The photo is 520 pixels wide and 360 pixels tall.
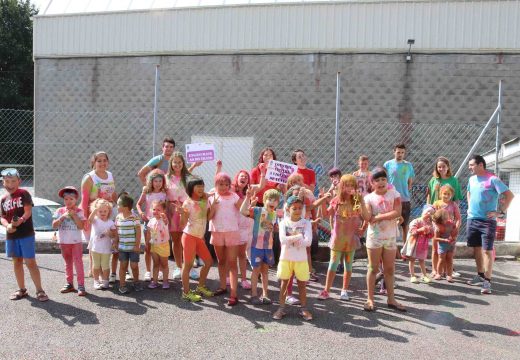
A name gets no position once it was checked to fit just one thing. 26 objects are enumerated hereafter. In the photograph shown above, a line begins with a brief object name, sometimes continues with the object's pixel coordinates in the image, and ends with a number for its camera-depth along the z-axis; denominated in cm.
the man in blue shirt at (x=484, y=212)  613
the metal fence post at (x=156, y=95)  838
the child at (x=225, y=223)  543
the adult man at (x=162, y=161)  652
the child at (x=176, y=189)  598
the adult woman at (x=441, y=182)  662
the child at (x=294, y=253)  498
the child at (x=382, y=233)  523
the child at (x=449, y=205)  646
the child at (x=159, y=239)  579
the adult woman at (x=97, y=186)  593
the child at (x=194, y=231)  545
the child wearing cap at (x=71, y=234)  551
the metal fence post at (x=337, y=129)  793
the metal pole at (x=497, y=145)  777
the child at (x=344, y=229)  545
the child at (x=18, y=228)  531
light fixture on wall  1179
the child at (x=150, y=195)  590
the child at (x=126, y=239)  569
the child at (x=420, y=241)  646
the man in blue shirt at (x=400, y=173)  701
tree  2877
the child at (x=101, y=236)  568
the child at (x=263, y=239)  538
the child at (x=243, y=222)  568
